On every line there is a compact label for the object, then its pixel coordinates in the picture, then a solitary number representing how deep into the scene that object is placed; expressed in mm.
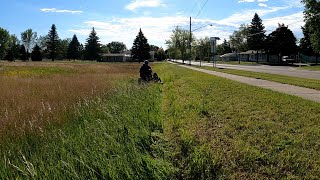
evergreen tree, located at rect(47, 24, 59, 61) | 80789
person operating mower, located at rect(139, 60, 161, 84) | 12345
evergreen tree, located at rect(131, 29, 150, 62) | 70009
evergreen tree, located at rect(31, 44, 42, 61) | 76353
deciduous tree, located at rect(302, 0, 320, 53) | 35685
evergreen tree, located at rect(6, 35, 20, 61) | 74205
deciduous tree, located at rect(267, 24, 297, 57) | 49911
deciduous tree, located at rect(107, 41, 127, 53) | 129192
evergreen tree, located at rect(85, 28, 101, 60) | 77684
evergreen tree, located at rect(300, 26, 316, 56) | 51570
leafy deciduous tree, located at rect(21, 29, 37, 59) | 101153
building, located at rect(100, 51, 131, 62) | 92191
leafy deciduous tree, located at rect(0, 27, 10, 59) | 68571
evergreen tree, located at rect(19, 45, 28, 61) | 82715
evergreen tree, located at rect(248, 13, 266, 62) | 60563
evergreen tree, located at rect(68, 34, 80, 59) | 82795
